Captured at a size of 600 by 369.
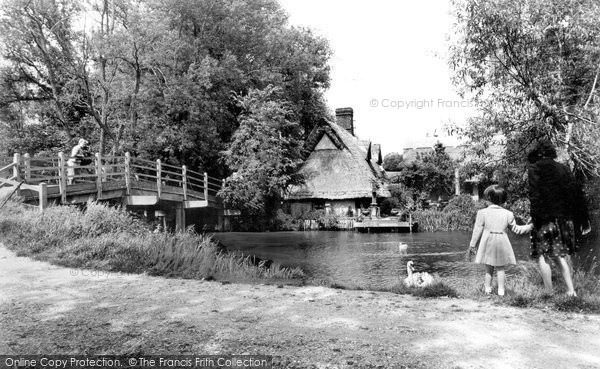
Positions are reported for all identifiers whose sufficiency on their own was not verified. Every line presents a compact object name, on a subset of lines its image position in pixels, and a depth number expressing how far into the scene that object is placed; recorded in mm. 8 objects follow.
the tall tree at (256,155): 29344
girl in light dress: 6211
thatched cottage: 33906
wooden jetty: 29969
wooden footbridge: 12727
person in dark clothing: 5551
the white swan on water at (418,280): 7355
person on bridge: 14972
